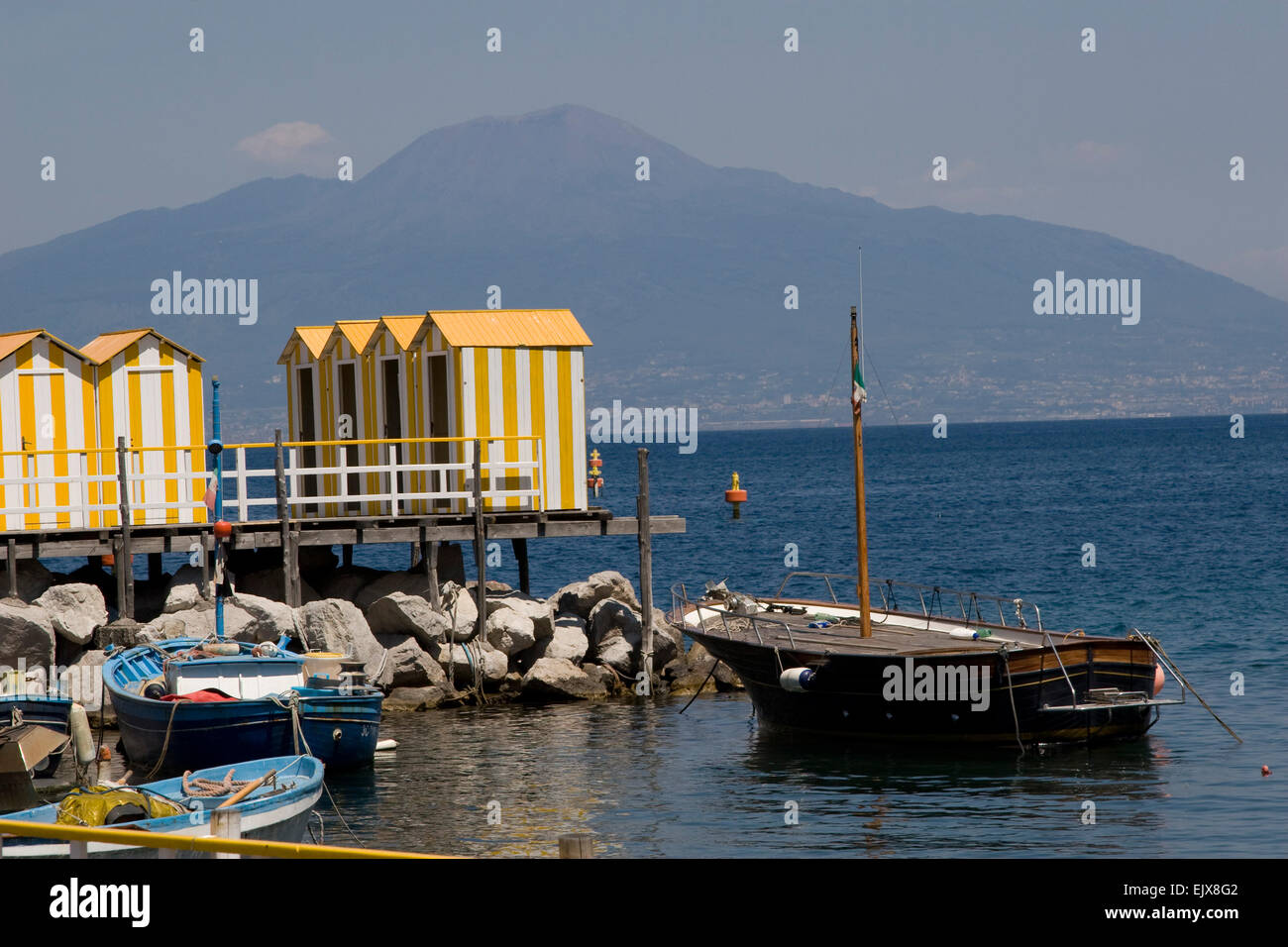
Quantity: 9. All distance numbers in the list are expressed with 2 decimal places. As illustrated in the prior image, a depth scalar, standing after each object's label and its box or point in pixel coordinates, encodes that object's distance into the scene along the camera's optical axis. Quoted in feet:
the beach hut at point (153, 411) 88.33
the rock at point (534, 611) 82.79
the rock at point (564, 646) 83.66
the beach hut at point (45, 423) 84.58
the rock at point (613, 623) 85.97
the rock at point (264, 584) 86.33
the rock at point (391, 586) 86.53
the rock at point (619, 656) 84.21
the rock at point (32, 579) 81.05
